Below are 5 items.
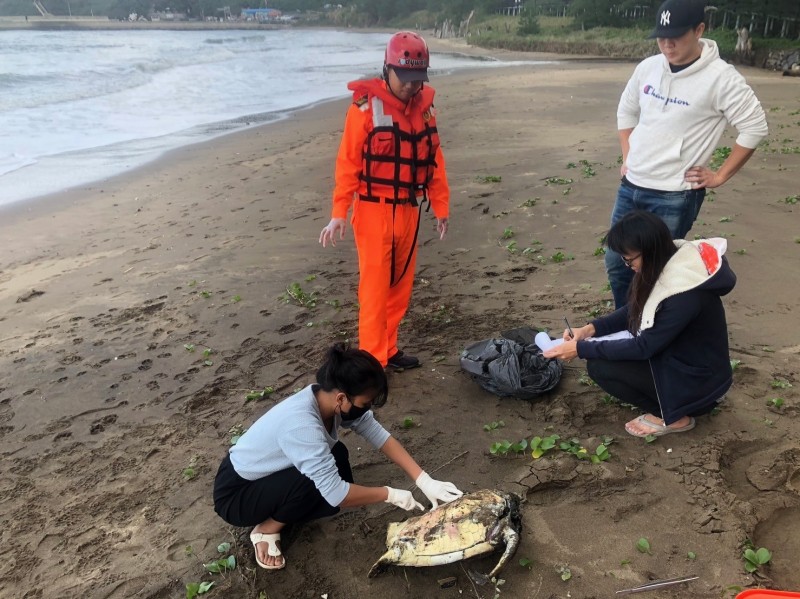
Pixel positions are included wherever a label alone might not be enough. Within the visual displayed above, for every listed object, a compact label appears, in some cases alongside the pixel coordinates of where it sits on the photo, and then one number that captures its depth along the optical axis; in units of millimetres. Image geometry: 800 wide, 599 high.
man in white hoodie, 2953
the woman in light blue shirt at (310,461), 2316
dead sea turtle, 2309
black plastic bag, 3377
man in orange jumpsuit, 3295
